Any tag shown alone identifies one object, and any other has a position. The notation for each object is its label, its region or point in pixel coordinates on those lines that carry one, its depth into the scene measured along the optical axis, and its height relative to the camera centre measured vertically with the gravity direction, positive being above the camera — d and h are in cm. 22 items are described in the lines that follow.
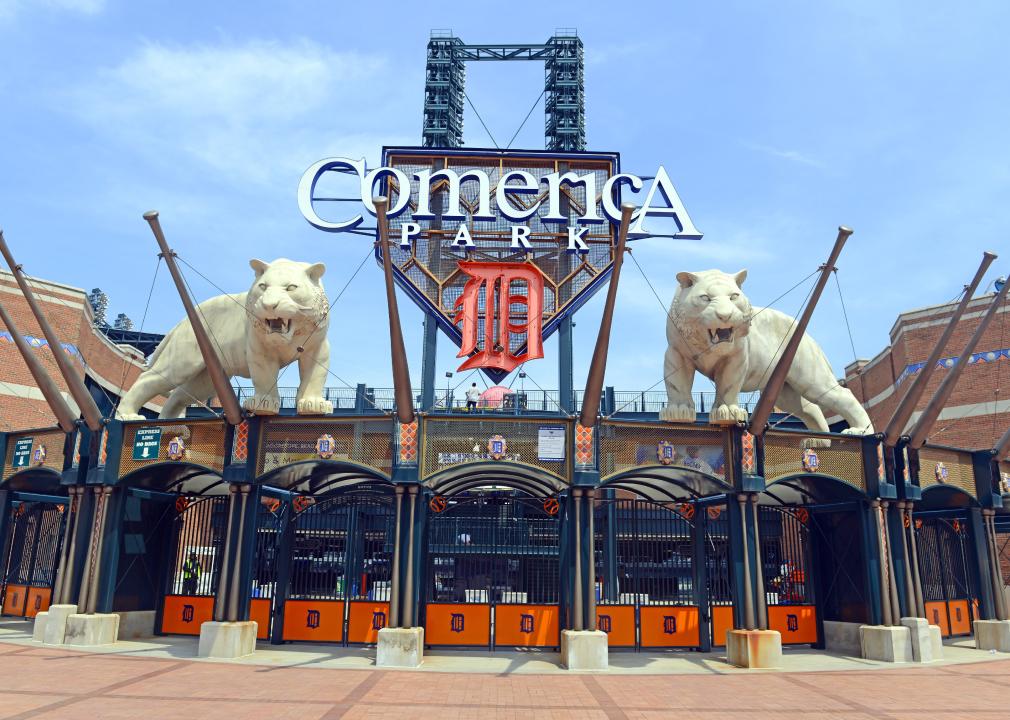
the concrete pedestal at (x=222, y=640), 1472 -170
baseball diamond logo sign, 2373 +1006
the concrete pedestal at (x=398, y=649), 1430 -175
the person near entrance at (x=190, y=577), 1862 -62
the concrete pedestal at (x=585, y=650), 1426 -172
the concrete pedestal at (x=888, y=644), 1569 -169
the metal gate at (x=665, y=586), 1720 -64
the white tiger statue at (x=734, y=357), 1638 +459
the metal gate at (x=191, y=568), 1820 -41
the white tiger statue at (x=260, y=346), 1644 +468
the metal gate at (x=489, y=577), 1683 -50
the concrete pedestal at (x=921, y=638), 1576 -156
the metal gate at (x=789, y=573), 1802 -31
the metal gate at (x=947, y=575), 1997 -34
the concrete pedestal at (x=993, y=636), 1731 -164
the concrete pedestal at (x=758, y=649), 1466 -170
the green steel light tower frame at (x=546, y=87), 3712 +2352
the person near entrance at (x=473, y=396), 2666 +581
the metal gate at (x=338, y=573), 1709 -46
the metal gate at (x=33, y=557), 2023 -21
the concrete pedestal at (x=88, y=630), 1564 -163
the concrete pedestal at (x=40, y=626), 1601 -162
